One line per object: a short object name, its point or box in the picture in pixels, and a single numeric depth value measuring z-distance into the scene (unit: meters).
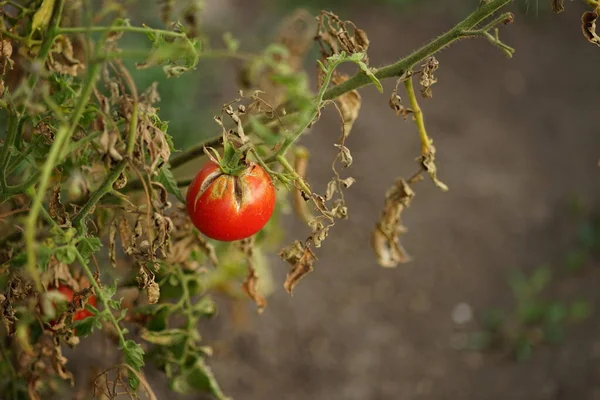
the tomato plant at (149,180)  0.95
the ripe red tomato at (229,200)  1.00
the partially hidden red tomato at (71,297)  1.08
